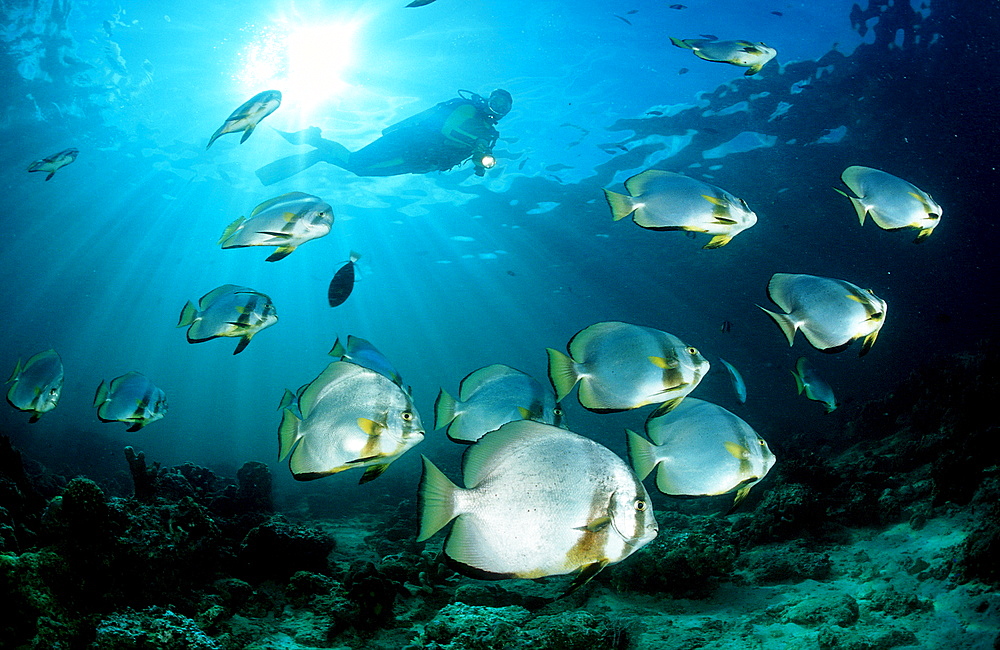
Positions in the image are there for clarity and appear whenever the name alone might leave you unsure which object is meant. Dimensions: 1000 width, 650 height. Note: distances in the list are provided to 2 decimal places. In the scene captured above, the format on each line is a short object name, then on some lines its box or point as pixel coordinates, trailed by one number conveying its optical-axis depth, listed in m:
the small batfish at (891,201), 3.38
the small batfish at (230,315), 3.38
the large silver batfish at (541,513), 1.59
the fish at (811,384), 5.81
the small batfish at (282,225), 3.25
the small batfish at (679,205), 2.95
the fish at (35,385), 4.52
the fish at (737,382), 4.95
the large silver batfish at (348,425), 2.23
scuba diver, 11.12
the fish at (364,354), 3.71
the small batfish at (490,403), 3.02
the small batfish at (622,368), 2.43
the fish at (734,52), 4.07
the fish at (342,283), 5.14
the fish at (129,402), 4.42
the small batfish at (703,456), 2.58
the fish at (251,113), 4.15
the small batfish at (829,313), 2.87
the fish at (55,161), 6.23
